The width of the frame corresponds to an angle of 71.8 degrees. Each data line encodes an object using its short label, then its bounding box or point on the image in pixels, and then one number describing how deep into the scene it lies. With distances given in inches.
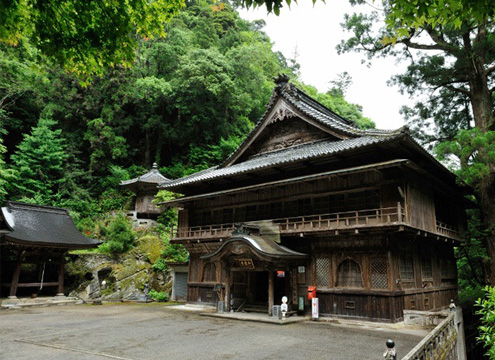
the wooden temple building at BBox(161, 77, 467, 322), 580.4
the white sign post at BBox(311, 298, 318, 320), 610.2
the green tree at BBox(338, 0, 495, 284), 660.1
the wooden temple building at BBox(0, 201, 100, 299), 857.5
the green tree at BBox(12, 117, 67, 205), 1274.6
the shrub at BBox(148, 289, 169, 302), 974.1
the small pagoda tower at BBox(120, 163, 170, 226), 1325.0
